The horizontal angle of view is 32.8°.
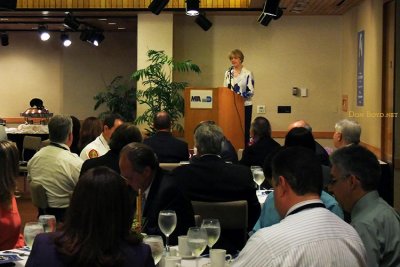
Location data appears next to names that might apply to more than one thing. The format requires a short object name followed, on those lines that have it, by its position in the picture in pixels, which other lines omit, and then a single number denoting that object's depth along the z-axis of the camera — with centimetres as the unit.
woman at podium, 1120
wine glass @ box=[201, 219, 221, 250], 357
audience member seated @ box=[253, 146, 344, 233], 405
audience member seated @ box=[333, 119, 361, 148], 695
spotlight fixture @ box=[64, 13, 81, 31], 1264
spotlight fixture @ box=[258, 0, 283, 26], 952
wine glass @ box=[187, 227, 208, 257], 343
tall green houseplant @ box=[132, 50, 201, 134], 1232
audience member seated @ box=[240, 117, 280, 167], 705
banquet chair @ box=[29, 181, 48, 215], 586
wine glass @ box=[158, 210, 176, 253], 363
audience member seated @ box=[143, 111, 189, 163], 756
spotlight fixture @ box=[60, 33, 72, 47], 1621
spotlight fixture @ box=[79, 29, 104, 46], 1481
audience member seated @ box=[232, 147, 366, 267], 233
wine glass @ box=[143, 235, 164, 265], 326
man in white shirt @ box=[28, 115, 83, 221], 605
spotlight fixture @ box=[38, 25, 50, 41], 1480
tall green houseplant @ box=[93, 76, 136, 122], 1563
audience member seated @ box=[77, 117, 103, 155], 773
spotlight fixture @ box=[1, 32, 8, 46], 1705
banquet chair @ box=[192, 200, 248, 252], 466
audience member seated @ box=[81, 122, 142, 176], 536
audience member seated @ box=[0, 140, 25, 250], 410
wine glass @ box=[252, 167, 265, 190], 603
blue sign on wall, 1131
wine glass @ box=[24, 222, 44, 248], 352
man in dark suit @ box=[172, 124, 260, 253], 498
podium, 1102
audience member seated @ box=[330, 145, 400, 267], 311
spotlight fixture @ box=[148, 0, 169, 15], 993
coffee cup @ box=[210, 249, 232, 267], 331
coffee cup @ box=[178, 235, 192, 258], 355
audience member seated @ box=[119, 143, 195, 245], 408
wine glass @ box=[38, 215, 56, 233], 364
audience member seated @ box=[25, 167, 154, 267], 238
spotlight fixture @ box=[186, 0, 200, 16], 984
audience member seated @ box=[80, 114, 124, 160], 702
